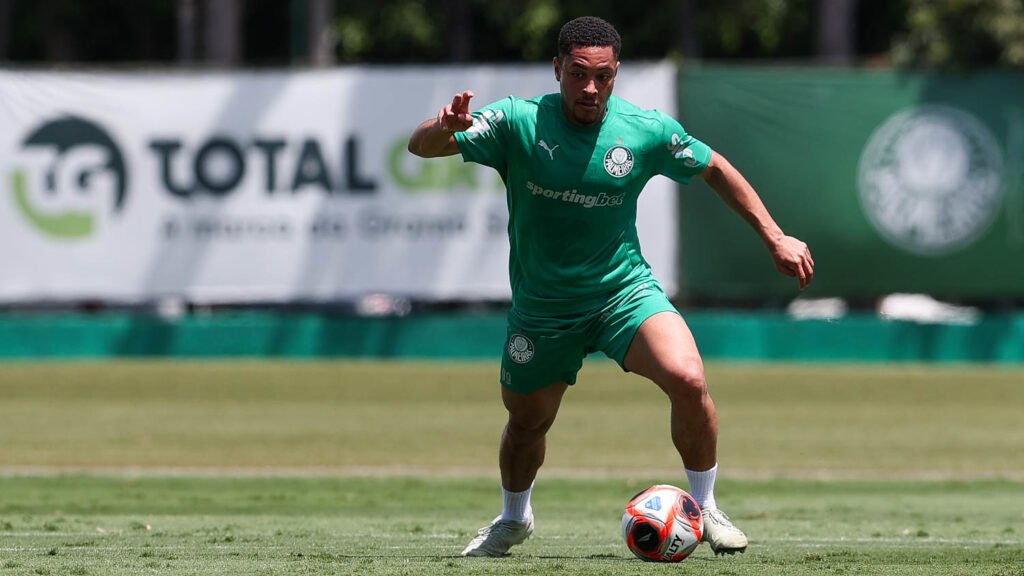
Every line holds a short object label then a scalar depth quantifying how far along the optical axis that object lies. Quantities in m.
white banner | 53.84
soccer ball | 15.53
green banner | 53.50
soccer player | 15.94
